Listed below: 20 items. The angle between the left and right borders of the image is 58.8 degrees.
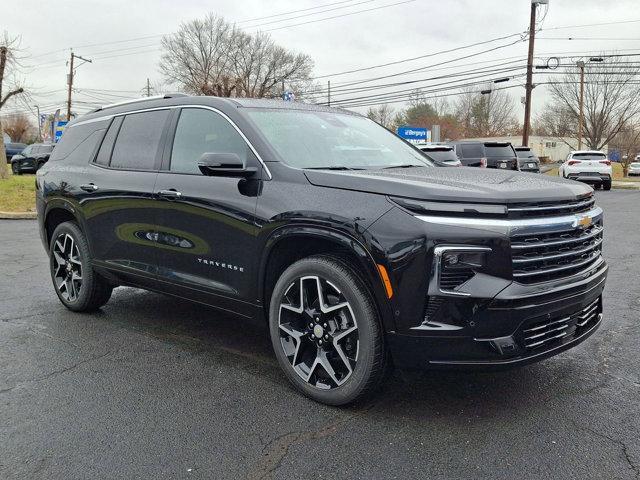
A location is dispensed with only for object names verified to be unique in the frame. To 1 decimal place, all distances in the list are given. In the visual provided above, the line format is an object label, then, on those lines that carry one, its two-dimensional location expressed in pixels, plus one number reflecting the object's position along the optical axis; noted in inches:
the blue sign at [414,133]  1241.6
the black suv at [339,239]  109.2
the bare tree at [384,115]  2576.3
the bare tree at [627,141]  2203.2
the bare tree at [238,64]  2351.1
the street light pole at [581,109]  1902.1
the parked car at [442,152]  554.3
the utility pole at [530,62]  1099.9
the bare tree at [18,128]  3117.6
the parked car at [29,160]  1163.3
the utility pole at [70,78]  1976.1
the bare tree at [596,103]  2037.4
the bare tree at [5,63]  863.1
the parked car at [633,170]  1880.8
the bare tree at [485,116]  3120.1
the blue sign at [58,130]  987.8
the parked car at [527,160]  897.8
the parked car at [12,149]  1446.9
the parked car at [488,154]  680.4
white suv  893.2
